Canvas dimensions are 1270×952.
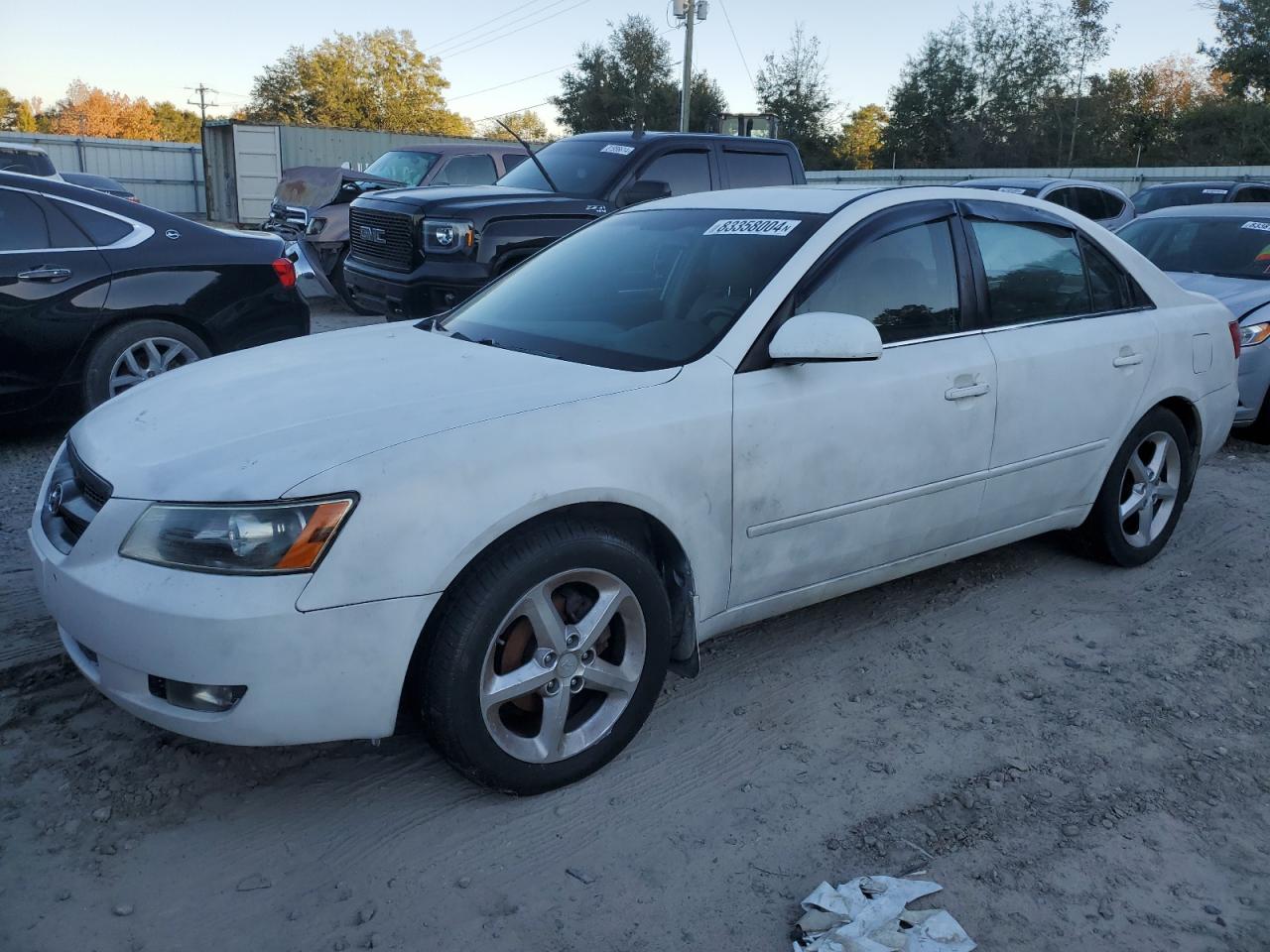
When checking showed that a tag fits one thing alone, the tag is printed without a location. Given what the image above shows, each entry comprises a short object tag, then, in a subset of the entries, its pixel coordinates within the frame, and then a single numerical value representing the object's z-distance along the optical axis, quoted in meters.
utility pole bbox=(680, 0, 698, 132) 29.89
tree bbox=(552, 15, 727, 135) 46.97
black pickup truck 8.22
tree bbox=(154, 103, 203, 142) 80.50
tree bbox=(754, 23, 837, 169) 45.72
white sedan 2.60
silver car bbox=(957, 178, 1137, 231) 14.38
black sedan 5.84
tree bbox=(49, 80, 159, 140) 79.25
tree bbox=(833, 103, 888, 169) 47.03
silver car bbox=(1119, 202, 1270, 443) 7.19
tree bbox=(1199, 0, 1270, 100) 37.50
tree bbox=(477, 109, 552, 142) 70.35
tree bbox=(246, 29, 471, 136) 63.19
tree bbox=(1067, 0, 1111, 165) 43.00
